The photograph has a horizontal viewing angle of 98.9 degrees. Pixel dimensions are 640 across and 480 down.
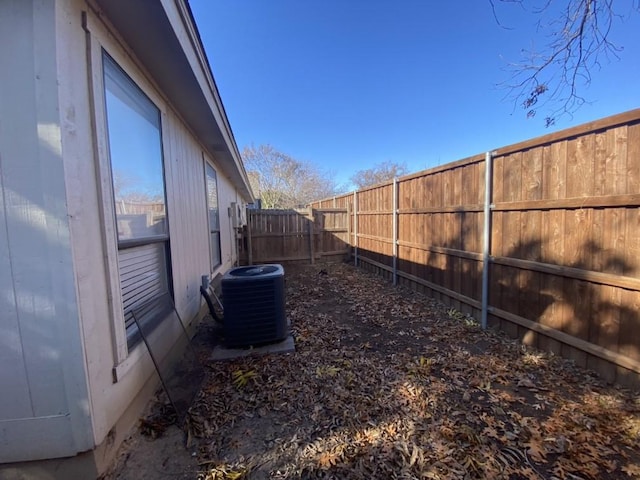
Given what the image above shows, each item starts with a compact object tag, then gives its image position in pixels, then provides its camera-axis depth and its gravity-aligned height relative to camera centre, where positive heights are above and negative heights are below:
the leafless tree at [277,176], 22.94 +3.68
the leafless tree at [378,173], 26.56 +4.31
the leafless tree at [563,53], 2.36 +1.50
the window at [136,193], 1.95 +0.25
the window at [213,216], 4.95 +0.09
